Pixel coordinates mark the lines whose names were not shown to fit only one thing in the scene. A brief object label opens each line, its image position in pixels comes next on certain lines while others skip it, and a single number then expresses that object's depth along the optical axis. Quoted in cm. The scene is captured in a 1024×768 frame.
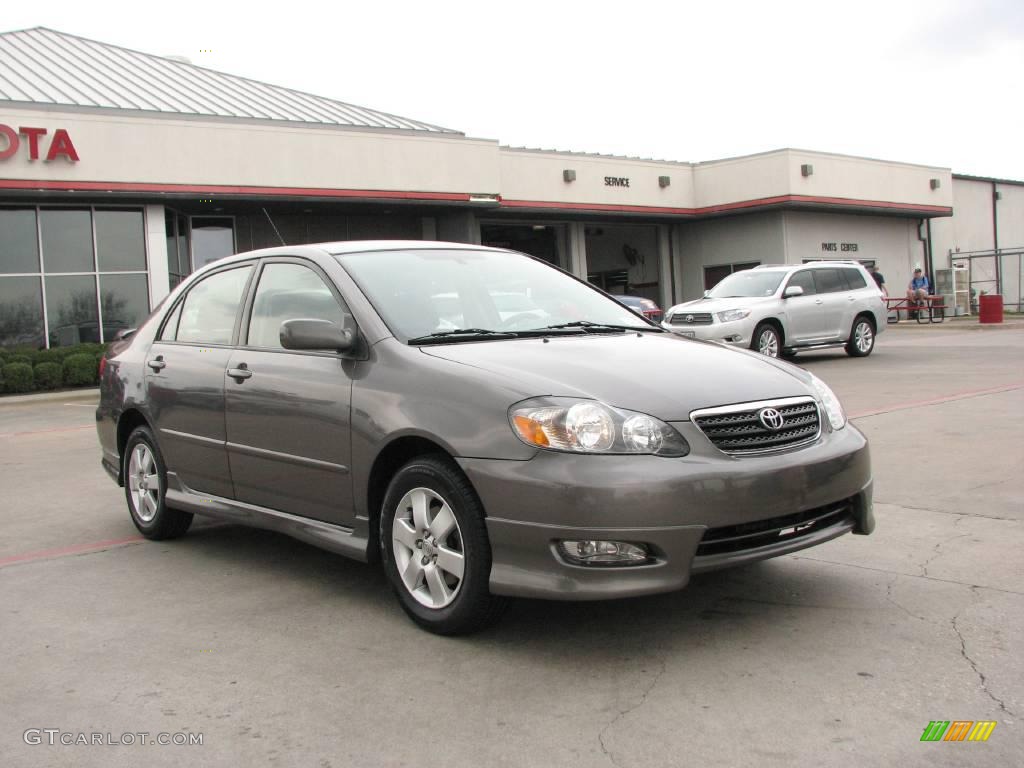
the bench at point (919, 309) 3156
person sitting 3156
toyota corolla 378
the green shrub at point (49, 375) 1984
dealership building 2230
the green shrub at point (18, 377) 1941
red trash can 2816
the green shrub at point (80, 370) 2022
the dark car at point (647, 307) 2226
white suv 1745
